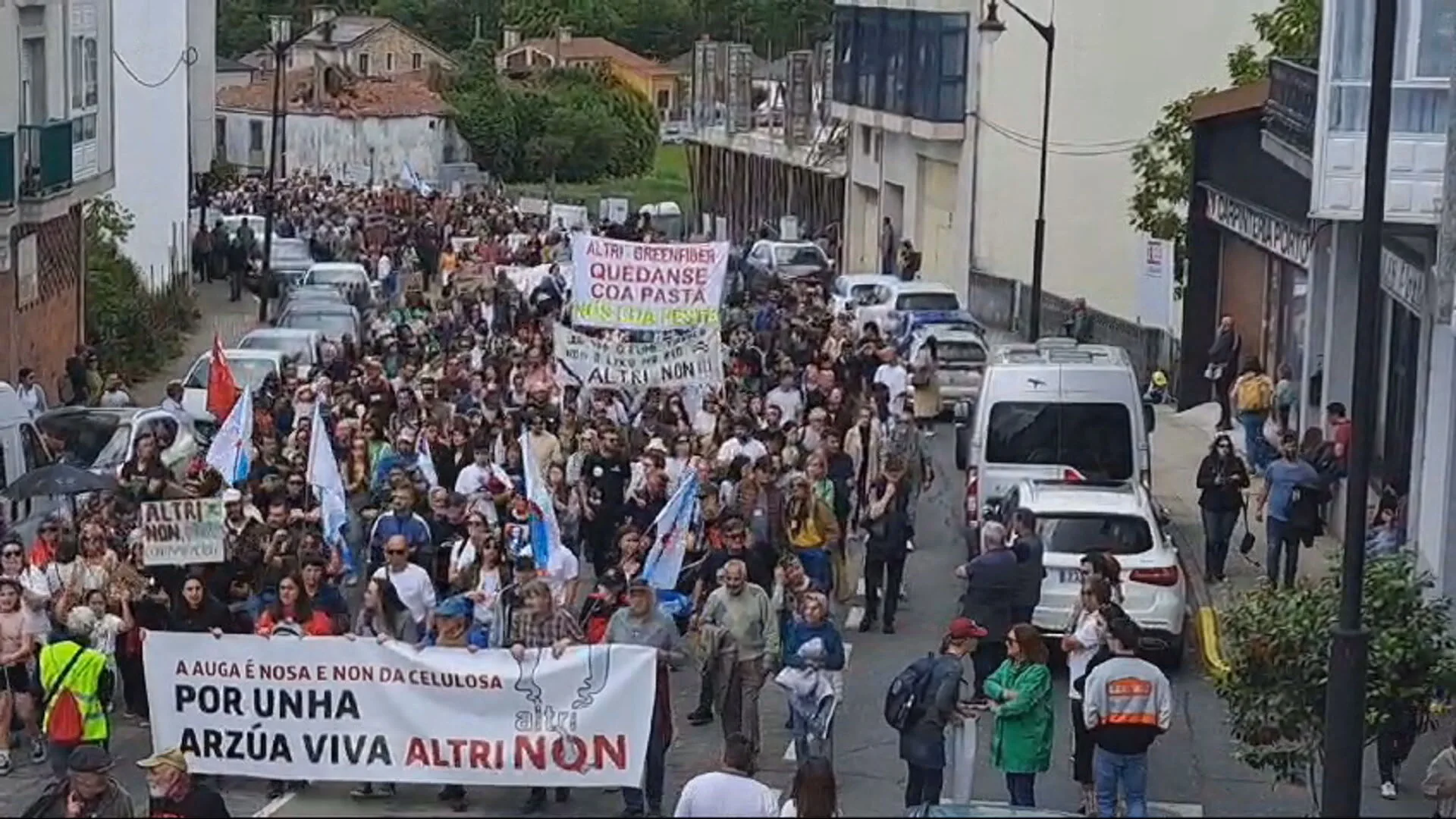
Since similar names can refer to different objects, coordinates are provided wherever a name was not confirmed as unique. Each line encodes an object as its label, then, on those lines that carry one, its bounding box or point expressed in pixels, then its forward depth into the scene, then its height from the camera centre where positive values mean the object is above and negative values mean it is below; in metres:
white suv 19.19 -2.81
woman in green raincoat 14.41 -2.94
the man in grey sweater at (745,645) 16.00 -2.91
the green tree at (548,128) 96.81 +1.02
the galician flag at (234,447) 22.03 -2.49
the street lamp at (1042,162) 39.28 +0.11
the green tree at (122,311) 39.88 -2.63
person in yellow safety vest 15.17 -3.18
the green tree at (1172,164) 36.41 +0.12
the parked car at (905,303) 40.09 -2.13
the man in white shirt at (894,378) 28.62 -2.32
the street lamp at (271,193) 48.28 -0.80
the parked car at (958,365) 35.81 -2.68
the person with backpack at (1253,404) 27.77 -2.40
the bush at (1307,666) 14.63 -2.71
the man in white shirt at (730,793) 11.60 -2.82
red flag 25.36 -2.33
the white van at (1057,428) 23.33 -2.28
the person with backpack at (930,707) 14.43 -2.94
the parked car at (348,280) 44.81 -2.24
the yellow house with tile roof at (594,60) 119.31 +4.48
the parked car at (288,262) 51.66 -2.31
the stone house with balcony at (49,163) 32.59 -0.26
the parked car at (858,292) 42.31 -2.08
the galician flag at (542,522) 18.44 -2.57
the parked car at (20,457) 20.72 -2.62
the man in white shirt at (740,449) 22.38 -2.45
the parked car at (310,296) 41.32 -2.31
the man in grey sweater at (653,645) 14.95 -2.84
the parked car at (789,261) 52.03 -1.97
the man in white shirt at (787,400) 26.12 -2.36
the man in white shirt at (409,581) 16.31 -2.66
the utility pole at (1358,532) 12.95 -1.74
